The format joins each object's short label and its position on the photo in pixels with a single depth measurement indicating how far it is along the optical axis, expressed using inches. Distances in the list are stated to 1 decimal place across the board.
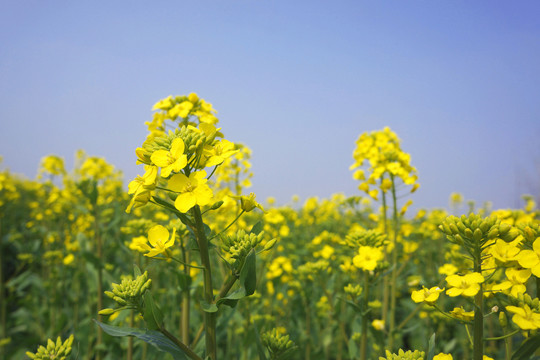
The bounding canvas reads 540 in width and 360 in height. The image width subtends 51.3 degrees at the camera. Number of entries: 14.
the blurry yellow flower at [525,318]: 10.5
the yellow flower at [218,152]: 11.4
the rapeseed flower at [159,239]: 11.4
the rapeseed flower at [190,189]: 10.6
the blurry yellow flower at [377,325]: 16.8
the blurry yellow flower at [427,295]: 11.3
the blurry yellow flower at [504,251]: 11.3
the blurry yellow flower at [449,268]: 19.8
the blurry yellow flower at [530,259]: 11.0
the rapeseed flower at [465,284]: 10.8
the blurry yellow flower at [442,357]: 11.1
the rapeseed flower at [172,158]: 10.9
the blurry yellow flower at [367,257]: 15.7
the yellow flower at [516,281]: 11.3
